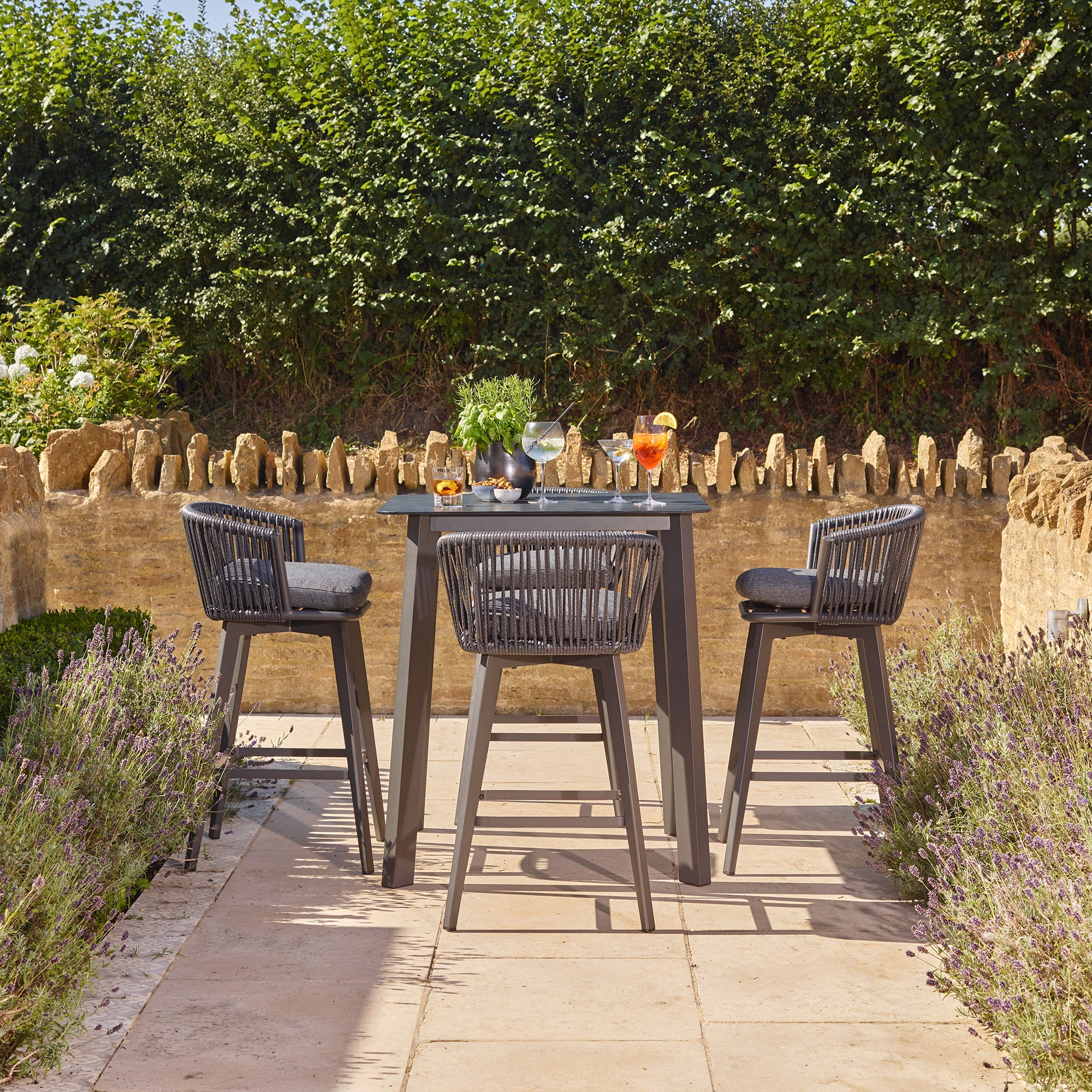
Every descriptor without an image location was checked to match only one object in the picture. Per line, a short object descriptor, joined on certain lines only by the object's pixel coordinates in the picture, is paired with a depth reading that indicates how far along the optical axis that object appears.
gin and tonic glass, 3.86
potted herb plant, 3.98
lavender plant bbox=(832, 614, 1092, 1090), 2.38
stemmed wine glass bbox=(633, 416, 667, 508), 3.95
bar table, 3.70
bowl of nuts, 3.98
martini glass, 4.00
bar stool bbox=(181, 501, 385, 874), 3.73
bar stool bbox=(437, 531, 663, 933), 3.26
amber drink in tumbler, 3.87
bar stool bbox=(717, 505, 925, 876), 3.76
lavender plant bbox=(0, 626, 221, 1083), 2.55
